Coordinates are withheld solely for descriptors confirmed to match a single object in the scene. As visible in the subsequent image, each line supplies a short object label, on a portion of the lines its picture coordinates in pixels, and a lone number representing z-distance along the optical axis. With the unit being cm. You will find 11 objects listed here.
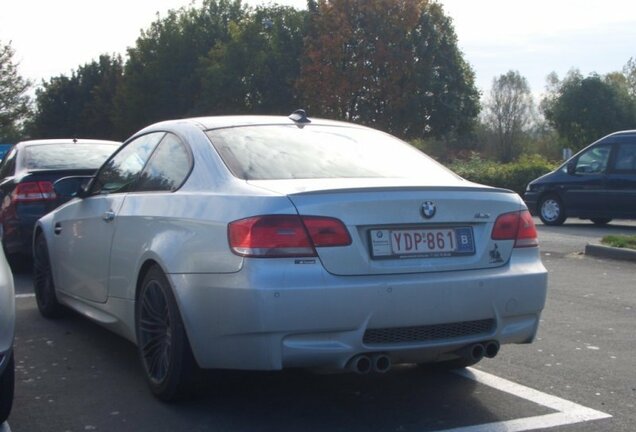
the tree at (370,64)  4553
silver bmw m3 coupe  474
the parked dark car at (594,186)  1783
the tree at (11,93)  5344
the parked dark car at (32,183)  1055
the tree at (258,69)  5141
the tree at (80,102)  7600
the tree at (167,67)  6325
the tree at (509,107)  9231
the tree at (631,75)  7459
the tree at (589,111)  5503
